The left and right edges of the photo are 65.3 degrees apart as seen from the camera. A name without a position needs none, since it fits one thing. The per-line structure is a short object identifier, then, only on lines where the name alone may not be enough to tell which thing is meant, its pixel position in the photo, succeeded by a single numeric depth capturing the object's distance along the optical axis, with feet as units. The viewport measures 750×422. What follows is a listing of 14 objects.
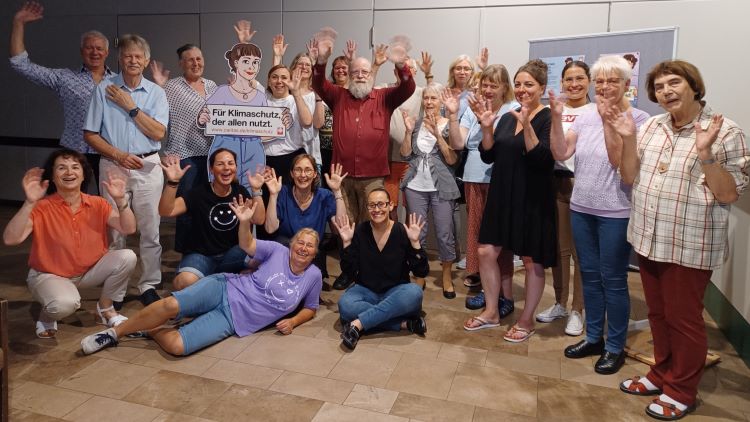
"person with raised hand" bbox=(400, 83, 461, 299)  12.69
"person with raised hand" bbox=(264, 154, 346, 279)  12.25
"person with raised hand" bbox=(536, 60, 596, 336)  9.86
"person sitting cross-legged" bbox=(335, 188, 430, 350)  10.65
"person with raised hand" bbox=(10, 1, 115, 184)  13.02
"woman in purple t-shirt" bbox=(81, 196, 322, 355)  9.75
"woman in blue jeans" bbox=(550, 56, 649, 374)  8.54
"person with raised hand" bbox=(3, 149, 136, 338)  10.08
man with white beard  12.87
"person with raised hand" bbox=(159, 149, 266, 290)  11.52
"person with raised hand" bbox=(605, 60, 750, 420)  7.21
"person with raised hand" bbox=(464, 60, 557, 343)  9.79
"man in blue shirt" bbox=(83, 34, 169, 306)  12.03
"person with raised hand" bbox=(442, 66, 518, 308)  11.11
